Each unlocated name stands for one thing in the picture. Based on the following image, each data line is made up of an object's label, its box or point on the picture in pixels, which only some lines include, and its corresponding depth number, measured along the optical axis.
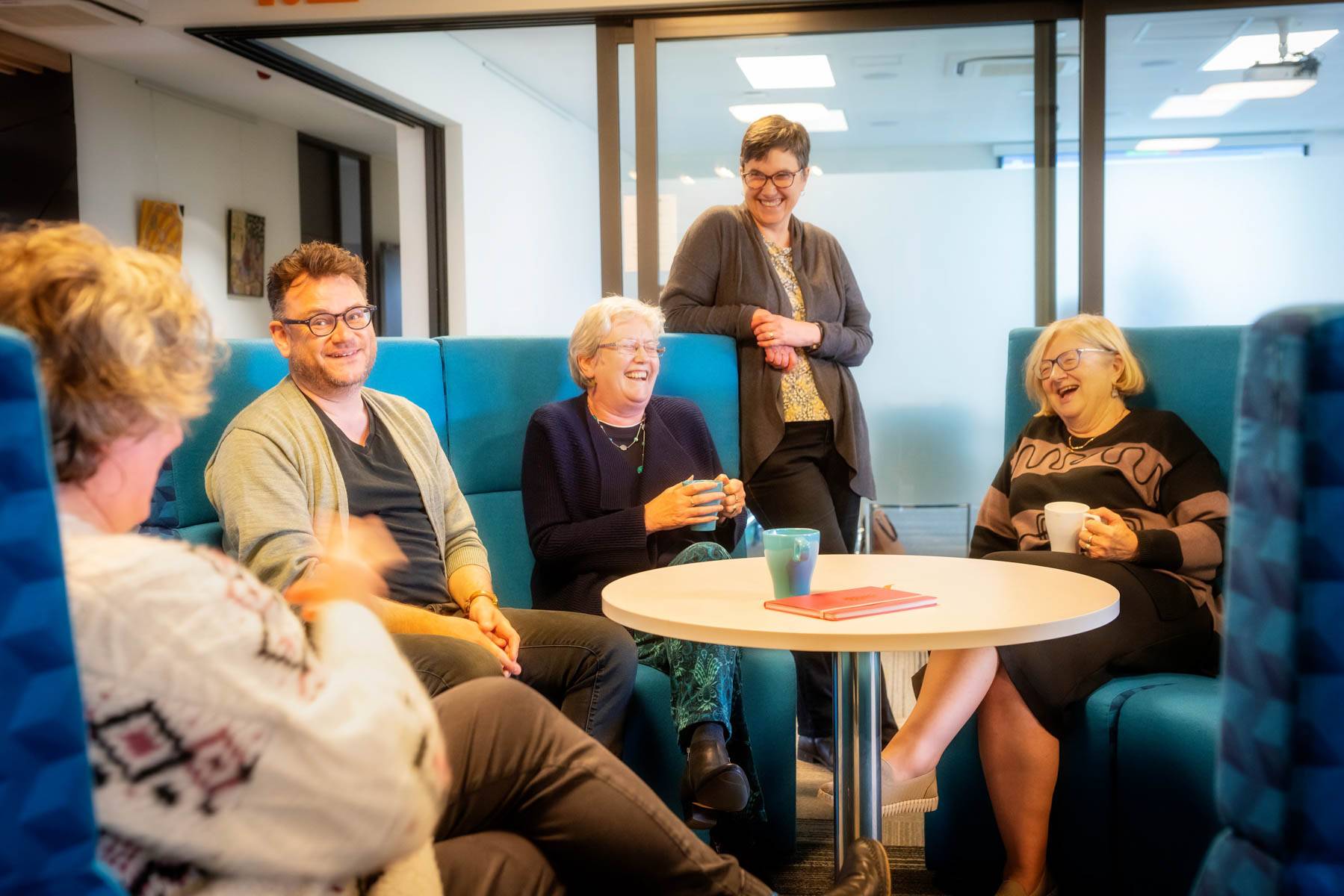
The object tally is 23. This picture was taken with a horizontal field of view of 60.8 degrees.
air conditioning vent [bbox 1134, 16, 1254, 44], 4.00
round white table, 1.39
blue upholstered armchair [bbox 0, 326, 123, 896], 0.69
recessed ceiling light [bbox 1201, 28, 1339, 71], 4.00
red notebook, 1.49
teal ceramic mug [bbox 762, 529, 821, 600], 1.61
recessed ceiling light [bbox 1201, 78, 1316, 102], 4.05
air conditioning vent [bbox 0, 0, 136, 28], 4.41
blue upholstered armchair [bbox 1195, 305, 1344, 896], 0.80
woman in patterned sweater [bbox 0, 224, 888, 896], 0.75
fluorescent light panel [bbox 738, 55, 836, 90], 4.16
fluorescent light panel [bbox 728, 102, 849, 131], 4.21
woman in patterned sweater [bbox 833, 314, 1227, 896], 1.93
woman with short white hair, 2.29
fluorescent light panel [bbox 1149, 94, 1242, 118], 4.14
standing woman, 2.90
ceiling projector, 4.04
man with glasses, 1.87
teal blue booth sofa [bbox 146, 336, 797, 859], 2.09
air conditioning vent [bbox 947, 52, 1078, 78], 4.00
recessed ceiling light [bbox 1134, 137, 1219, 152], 4.10
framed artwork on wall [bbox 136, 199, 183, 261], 5.86
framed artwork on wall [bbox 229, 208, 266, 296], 6.62
